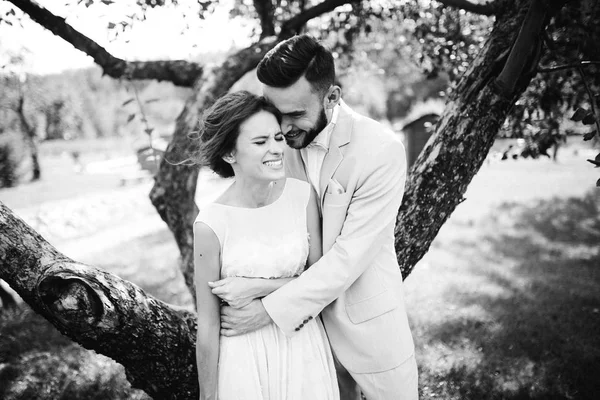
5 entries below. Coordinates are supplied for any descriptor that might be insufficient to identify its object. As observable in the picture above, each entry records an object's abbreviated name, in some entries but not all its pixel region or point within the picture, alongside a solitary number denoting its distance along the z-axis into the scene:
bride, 2.26
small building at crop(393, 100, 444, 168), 17.06
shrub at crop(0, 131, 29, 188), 23.72
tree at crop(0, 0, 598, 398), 2.14
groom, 2.28
